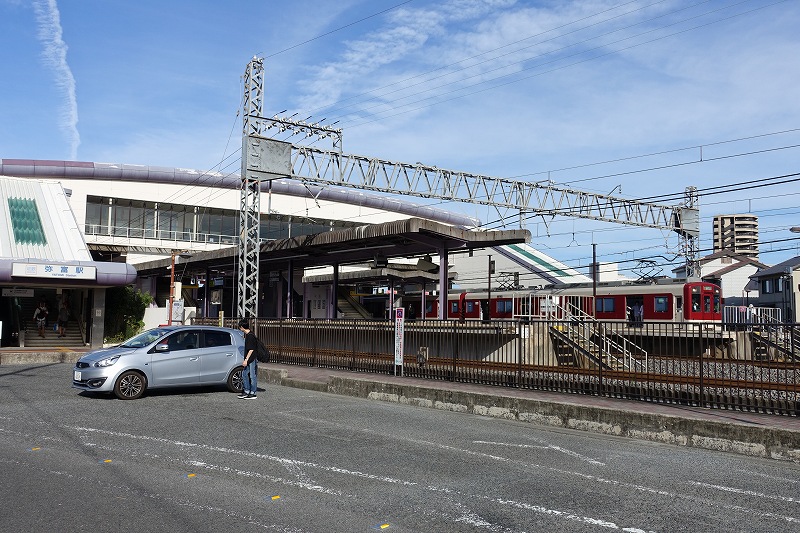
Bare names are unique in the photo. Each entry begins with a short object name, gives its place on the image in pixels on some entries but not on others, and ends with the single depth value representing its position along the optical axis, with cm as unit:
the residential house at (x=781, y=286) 5472
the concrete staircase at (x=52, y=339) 3045
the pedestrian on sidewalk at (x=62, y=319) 3100
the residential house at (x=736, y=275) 8218
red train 3031
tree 3428
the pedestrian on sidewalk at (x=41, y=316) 3023
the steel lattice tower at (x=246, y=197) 2472
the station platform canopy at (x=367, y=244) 2148
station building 2961
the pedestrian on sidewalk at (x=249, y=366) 1423
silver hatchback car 1370
